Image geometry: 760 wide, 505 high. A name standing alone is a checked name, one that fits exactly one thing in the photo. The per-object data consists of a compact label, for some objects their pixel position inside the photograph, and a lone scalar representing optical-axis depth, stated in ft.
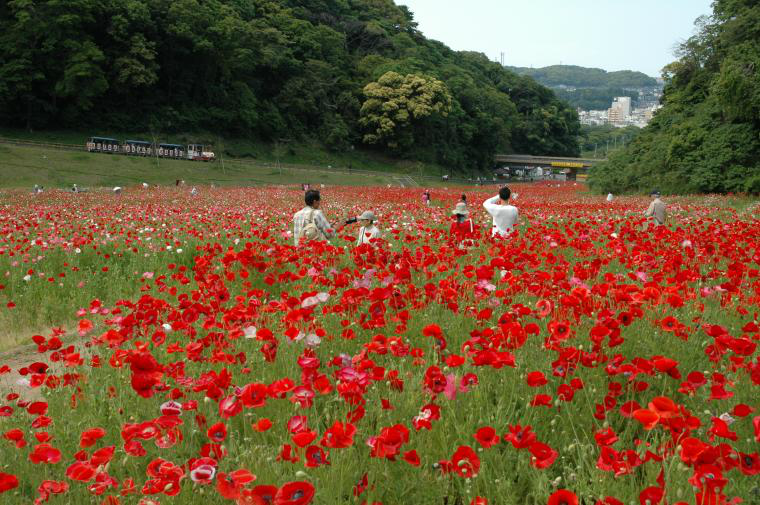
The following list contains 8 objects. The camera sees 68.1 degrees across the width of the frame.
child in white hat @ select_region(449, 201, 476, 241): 24.70
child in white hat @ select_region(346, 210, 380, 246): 23.15
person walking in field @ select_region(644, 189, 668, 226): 33.96
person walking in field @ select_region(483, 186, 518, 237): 26.07
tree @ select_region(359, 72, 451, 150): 217.36
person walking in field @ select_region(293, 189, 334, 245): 24.47
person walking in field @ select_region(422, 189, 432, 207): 63.95
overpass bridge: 286.66
